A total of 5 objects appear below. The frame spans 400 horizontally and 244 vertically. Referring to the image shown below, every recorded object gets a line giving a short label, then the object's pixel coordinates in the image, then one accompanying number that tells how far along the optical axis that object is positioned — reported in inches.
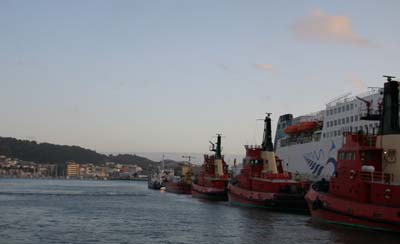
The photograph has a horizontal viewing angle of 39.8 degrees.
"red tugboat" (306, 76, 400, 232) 1213.1
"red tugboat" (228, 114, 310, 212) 1950.1
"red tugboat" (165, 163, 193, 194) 4168.3
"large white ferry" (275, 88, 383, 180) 2566.4
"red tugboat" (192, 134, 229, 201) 2915.8
